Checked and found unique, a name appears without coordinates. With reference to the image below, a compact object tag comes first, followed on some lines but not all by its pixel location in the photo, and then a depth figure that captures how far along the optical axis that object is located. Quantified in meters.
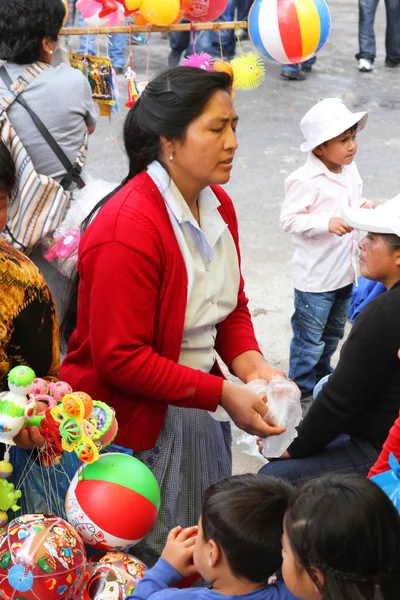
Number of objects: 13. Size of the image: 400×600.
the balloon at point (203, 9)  7.53
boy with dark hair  3.51
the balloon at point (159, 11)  7.07
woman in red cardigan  4.39
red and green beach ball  3.98
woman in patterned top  4.04
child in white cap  7.46
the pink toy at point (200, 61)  5.71
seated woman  4.87
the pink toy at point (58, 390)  3.98
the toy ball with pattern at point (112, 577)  3.85
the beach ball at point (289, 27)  7.74
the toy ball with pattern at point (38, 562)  3.57
